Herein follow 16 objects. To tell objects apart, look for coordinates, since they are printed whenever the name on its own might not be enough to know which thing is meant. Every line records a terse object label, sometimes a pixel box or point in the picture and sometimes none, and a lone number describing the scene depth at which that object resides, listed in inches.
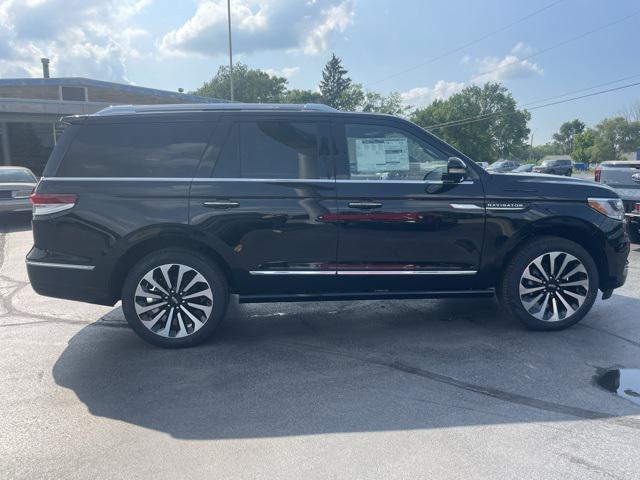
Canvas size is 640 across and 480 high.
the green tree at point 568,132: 5354.3
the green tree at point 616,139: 3511.3
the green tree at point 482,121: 3457.2
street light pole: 1121.1
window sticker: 185.0
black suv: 177.3
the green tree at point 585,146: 3791.8
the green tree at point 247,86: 3484.3
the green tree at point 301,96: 3270.9
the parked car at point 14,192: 489.7
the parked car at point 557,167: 1971.5
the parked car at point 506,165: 2048.1
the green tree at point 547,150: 5298.2
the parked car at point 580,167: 3206.7
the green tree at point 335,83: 3171.8
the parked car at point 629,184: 316.8
